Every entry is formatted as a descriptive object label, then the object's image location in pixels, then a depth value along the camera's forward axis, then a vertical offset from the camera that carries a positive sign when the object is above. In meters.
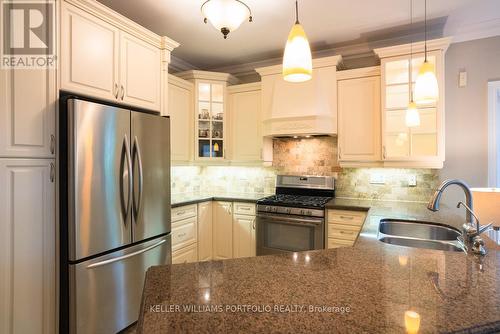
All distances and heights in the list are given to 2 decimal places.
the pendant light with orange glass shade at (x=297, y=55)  1.20 +0.48
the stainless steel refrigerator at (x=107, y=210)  1.77 -0.32
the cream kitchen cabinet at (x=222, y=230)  3.42 -0.80
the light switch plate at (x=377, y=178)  3.13 -0.14
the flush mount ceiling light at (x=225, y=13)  1.68 +0.94
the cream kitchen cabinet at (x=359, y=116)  2.92 +0.53
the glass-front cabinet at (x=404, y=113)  2.62 +0.52
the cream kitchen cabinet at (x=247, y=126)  3.52 +0.51
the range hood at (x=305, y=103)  3.05 +0.70
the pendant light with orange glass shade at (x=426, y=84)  1.56 +0.46
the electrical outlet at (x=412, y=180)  2.97 -0.15
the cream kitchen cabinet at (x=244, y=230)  3.30 -0.77
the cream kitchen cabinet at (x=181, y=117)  3.23 +0.59
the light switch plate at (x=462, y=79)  2.77 +0.86
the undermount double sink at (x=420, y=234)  1.66 -0.45
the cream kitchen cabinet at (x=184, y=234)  2.98 -0.76
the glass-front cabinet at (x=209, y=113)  3.52 +0.67
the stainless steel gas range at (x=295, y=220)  2.88 -0.58
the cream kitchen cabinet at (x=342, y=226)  2.74 -0.60
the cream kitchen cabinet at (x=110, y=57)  1.83 +0.82
